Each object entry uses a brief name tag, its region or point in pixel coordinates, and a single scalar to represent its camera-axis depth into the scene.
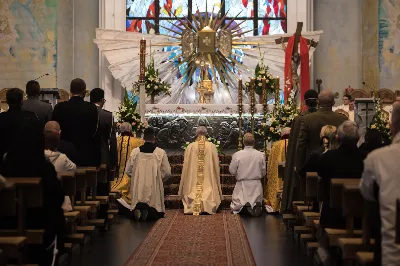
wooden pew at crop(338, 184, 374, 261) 6.31
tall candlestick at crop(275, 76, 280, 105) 16.26
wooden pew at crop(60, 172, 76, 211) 7.85
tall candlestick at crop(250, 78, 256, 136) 16.92
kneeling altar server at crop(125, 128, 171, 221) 12.88
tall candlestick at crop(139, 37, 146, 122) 14.69
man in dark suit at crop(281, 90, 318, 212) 10.26
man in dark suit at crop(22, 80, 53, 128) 9.44
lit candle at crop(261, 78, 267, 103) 16.83
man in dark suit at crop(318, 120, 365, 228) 7.21
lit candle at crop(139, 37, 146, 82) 14.98
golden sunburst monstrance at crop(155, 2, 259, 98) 19.95
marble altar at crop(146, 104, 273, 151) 18.05
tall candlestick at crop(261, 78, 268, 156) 16.87
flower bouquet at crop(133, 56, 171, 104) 17.89
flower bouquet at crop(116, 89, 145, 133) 15.13
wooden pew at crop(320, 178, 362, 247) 6.66
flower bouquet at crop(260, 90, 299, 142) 14.60
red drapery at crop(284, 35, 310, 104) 17.61
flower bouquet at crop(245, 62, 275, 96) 17.47
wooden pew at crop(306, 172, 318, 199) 8.34
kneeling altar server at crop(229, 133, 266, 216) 13.67
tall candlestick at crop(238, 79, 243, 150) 16.61
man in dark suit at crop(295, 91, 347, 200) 9.70
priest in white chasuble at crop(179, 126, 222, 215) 13.88
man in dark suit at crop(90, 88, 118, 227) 10.66
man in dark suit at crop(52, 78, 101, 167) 9.49
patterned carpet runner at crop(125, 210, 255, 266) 8.61
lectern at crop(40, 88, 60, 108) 12.92
